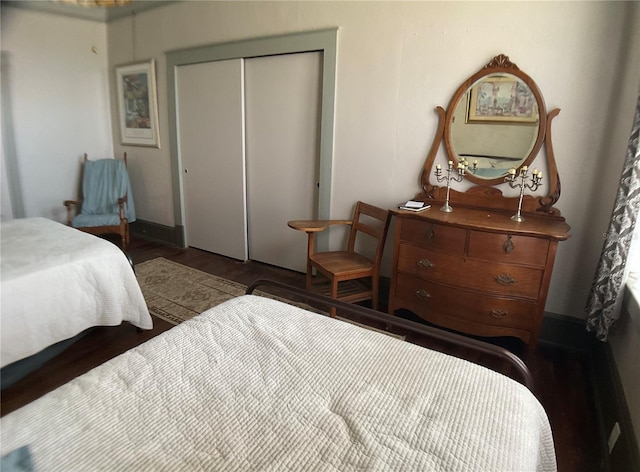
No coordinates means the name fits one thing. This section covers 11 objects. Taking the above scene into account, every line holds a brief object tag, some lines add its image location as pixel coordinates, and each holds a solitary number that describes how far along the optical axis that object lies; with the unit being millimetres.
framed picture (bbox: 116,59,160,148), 3738
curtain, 1572
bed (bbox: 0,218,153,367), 1561
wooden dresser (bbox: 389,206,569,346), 1895
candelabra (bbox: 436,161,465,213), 2342
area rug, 2527
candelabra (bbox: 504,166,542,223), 2080
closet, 2953
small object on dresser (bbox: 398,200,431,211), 2293
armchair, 3613
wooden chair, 2381
